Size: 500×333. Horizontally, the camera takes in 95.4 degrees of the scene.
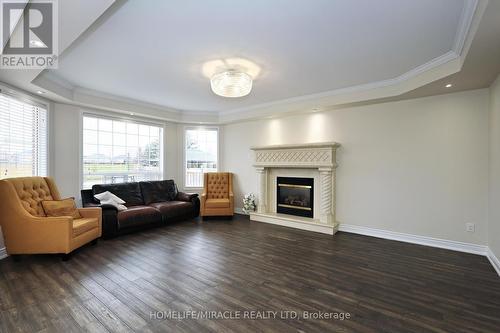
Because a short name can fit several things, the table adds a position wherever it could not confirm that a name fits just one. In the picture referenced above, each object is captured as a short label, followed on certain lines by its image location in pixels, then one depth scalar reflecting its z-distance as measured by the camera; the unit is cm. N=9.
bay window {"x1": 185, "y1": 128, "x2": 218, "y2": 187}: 648
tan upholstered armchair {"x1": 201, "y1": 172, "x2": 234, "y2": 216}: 537
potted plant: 571
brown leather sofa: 409
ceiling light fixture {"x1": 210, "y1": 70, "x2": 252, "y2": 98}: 321
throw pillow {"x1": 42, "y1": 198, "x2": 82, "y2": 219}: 332
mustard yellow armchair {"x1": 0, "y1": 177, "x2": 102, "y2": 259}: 303
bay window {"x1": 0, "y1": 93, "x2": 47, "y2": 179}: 346
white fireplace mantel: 458
